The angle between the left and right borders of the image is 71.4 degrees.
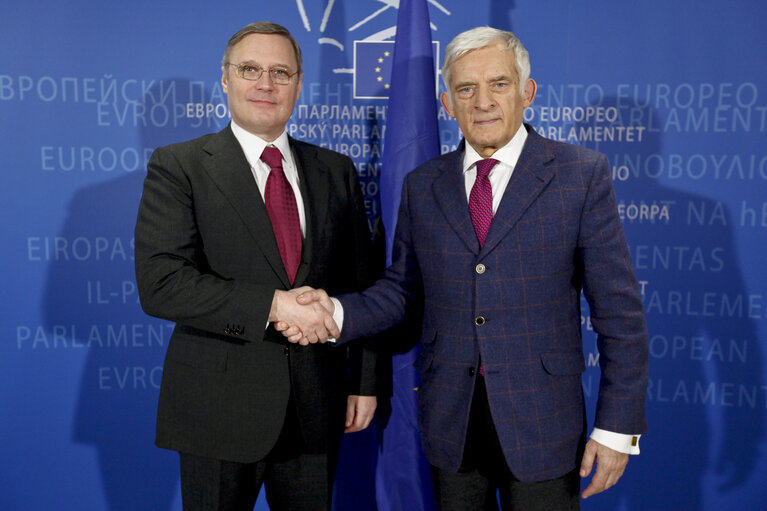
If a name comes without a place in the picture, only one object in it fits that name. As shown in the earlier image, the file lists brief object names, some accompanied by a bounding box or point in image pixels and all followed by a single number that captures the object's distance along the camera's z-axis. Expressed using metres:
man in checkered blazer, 1.49
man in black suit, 1.65
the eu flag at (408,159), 2.22
